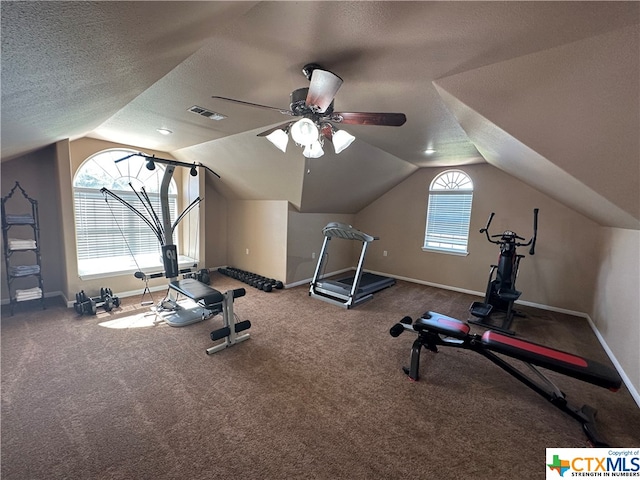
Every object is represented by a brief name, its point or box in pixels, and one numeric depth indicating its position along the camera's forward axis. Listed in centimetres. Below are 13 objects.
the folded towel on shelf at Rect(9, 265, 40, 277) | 336
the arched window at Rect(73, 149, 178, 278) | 412
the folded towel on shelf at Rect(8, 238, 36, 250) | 331
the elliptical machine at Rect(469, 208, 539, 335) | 370
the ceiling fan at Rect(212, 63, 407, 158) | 164
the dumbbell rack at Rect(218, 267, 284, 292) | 474
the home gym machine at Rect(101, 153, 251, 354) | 290
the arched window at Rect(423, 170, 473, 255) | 506
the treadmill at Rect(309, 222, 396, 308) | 419
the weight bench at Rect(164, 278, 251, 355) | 274
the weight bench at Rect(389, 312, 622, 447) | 183
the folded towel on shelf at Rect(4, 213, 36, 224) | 330
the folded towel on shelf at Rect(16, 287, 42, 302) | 339
